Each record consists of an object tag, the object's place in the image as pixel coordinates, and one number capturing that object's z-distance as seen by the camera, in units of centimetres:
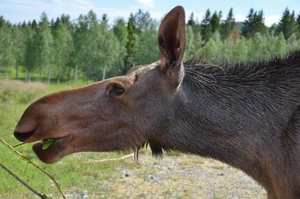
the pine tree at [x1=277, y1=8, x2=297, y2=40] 6556
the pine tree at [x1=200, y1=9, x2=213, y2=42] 7625
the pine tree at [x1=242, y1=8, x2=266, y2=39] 7299
